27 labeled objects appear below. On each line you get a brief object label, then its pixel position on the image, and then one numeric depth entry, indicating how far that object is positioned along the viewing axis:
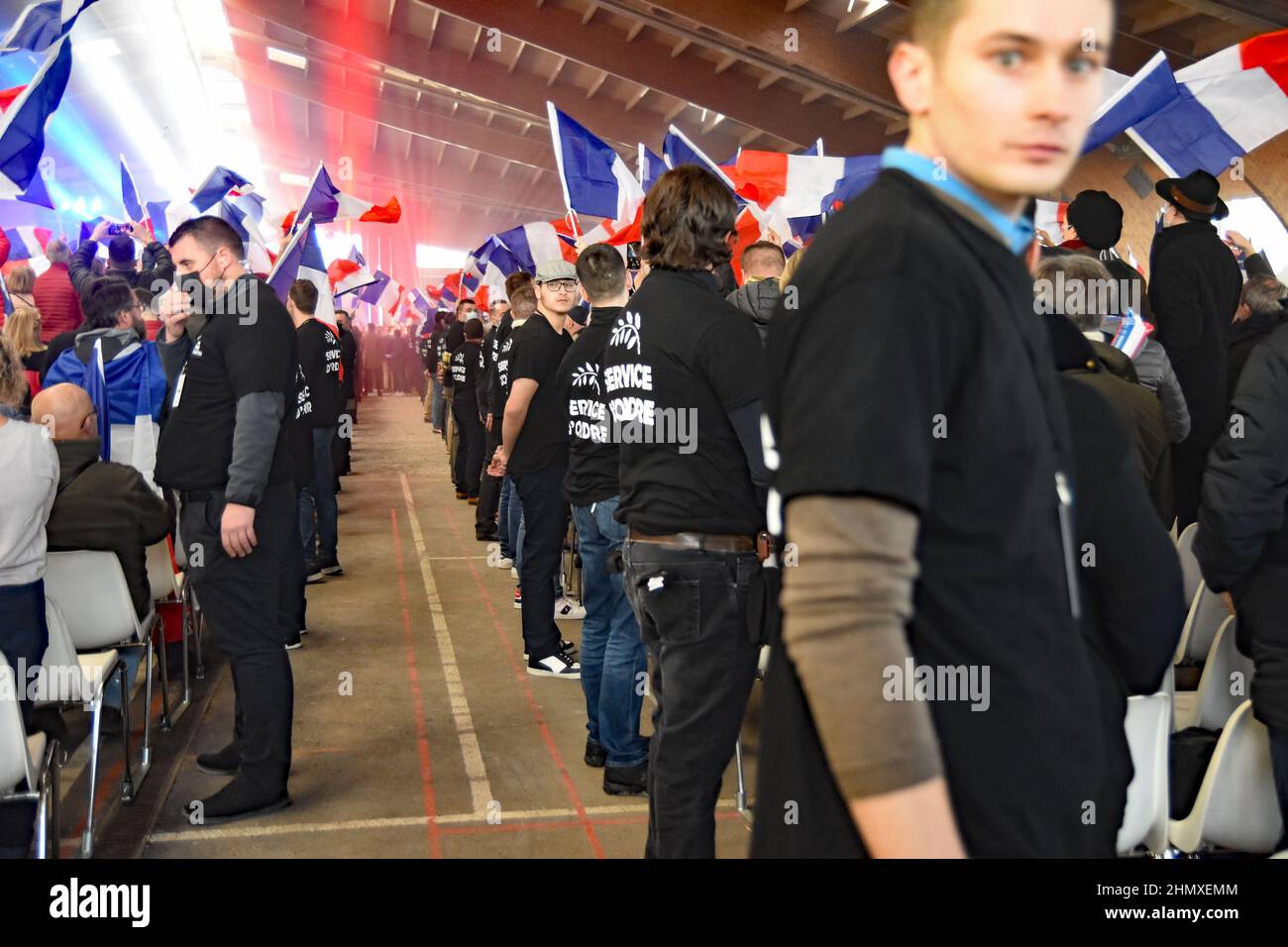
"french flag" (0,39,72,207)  4.61
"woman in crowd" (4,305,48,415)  6.55
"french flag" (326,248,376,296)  10.94
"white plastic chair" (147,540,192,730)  5.29
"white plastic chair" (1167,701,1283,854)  3.06
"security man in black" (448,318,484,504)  11.06
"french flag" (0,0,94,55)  4.76
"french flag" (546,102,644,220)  7.86
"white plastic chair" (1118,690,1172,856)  2.34
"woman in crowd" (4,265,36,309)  7.43
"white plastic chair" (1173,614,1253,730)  3.61
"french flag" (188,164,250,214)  8.58
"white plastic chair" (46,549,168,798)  4.38
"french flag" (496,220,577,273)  9.73
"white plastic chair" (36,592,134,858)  3.76
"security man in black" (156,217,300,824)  4.01
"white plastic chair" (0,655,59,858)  2.91
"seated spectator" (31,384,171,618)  4.49
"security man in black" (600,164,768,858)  2.97
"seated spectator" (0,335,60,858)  3.49
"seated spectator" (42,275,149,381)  5.86
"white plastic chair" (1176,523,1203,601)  4.27
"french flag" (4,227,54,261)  12.12
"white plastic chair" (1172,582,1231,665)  4.22
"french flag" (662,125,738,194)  7.21
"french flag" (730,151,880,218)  8.33
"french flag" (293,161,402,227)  8.16
